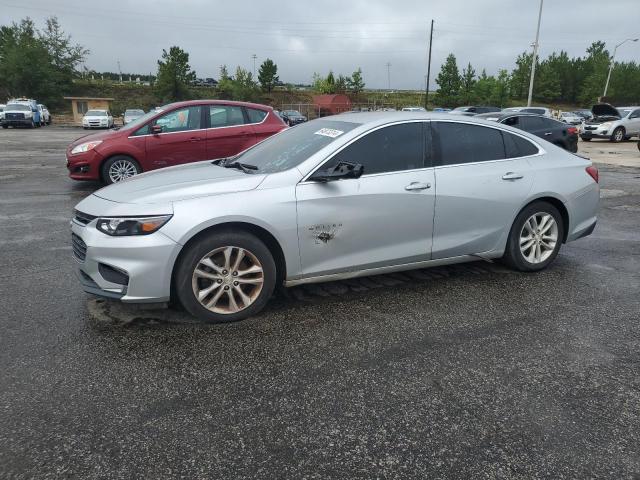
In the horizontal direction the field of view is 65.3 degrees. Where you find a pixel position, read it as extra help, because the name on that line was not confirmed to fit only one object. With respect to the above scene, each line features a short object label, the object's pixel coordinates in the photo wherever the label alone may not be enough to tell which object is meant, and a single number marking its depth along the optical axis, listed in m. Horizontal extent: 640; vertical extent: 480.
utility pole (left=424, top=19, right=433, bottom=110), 55.19
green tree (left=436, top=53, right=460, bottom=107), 70.31
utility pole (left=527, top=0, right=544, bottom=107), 35.92
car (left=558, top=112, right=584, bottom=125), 36.34
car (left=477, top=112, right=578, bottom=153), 13.70
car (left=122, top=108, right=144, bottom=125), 33.47
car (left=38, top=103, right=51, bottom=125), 39.67
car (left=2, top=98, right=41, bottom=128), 34.75
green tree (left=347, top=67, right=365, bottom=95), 80.69
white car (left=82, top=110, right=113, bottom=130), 35.47
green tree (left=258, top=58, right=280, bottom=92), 80.69
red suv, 9.33
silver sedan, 3.54
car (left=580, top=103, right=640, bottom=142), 24.58
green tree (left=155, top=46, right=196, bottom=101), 61.34
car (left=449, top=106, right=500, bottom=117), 28.46
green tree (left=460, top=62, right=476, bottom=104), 70.62
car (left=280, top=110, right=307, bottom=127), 34.14
